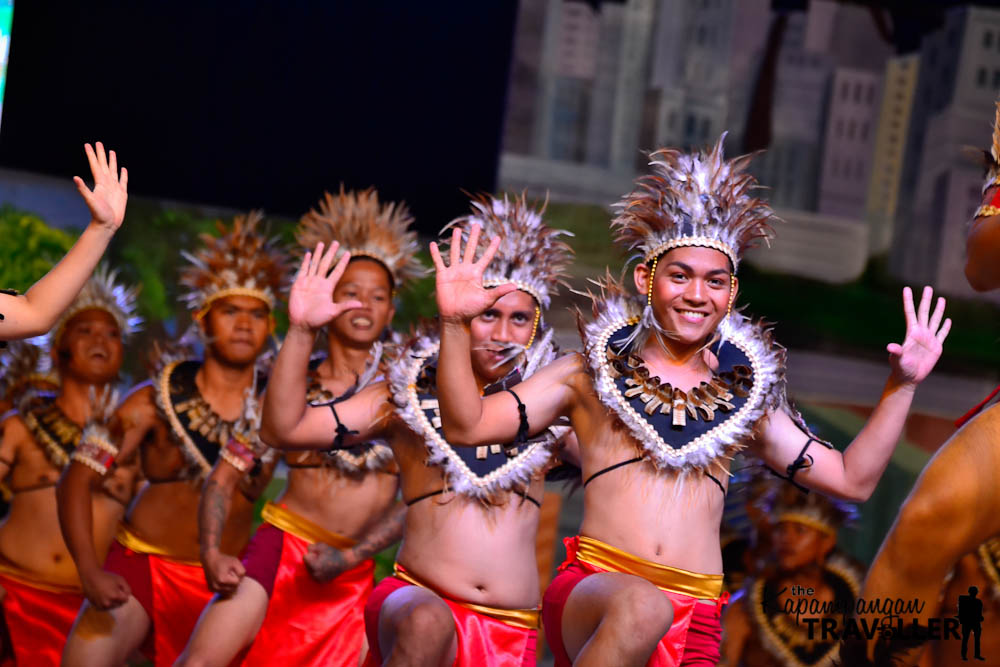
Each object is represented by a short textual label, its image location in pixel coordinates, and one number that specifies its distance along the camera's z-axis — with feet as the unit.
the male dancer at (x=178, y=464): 29.53
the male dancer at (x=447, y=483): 21.29
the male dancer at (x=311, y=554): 27.12
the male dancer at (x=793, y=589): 33.99
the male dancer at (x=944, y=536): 18.33
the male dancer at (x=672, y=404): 19.15
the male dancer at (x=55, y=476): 32.48
